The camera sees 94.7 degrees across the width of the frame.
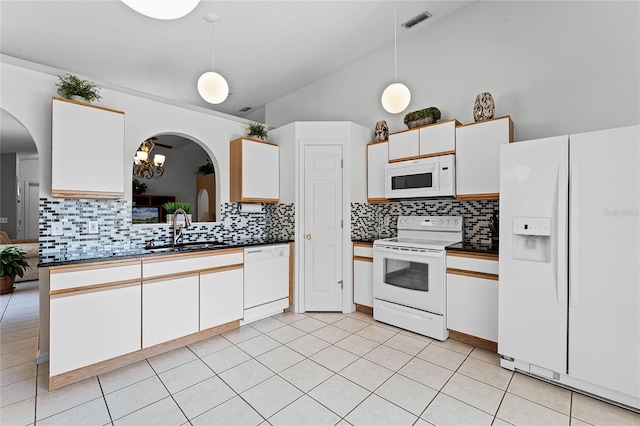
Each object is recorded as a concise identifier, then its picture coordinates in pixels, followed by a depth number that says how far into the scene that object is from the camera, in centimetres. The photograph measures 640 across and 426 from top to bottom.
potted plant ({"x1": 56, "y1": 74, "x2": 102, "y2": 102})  246
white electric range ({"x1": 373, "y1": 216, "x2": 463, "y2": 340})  285
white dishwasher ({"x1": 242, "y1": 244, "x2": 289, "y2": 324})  325
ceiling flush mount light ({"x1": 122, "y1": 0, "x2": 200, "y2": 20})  125
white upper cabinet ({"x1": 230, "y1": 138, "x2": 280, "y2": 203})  365
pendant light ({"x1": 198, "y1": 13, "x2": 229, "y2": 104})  290
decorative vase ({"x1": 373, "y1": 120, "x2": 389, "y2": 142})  371
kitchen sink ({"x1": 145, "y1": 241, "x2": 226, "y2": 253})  281
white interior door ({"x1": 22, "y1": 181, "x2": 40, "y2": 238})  768
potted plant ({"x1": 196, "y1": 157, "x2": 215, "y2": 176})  766
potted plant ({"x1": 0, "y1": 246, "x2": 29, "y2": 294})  424
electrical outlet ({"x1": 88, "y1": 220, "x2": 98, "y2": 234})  273
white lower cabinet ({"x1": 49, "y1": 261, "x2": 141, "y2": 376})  208
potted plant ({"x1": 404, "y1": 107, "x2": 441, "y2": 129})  320
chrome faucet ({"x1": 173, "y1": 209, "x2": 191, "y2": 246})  321
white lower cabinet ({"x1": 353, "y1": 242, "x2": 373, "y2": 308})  352
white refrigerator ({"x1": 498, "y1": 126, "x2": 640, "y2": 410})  183
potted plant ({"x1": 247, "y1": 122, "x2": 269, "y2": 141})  386
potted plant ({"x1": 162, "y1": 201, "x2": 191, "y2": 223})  335
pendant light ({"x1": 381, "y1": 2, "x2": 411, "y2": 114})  301
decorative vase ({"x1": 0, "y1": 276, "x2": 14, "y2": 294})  448
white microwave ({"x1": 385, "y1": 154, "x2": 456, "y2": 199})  298
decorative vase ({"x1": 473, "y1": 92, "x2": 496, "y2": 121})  281
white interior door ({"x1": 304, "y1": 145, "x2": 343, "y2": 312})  366
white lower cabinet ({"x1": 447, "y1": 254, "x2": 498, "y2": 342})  256
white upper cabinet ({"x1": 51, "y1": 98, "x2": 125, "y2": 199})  237
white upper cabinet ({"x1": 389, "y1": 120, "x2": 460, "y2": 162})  300
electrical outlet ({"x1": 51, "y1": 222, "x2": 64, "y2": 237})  255
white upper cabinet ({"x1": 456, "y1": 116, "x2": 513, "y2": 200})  270
